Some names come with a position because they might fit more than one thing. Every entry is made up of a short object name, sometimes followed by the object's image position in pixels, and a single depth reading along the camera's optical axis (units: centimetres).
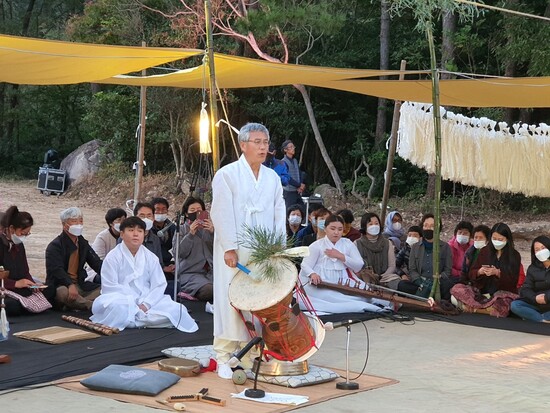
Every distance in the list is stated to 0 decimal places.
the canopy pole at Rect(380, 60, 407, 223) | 1002
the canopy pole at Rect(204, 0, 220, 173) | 677
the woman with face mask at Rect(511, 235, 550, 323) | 730
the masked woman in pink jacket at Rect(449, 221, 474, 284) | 849
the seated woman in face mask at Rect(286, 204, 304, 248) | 884
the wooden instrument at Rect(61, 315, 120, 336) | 646
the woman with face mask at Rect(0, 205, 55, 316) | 697
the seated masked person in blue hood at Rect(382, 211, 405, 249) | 920
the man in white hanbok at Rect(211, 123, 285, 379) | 538
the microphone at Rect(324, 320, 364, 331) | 487
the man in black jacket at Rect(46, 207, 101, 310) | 737
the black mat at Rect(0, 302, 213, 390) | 520
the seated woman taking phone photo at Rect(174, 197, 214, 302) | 796
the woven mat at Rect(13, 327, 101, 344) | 610
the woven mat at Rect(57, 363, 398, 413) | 458
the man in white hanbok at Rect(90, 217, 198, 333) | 672
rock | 2030
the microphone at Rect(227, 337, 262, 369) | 467
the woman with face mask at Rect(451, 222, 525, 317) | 777
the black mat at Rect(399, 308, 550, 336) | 718
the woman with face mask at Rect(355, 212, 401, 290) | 839
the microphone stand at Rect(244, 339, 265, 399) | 476
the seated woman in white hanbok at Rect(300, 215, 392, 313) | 773
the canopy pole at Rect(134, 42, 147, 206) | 980
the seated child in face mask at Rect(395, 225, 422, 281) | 848
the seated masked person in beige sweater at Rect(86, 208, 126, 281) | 797
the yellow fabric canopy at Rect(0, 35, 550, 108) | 666
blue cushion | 481
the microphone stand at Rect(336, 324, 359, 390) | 500
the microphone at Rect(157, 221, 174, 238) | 832
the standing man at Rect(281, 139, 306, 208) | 1107
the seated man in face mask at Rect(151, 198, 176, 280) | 828
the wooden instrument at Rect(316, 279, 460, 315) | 770
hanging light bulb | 692
